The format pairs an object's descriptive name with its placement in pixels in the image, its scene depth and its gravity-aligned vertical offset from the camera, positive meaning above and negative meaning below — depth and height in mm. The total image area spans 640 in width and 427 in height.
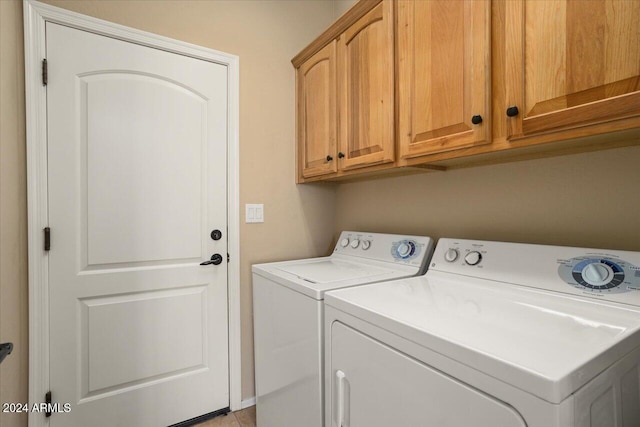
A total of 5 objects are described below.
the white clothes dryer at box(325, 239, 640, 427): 559 -291
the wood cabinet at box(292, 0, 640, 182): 778 +437
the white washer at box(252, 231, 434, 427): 1128 -424
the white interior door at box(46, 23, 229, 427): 1447 -92
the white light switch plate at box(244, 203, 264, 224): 1908 -4
